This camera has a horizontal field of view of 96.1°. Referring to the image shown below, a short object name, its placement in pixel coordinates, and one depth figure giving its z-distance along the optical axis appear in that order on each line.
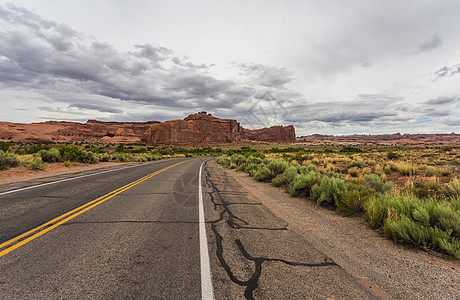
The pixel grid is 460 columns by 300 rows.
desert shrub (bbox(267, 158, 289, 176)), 11.96
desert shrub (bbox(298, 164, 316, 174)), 10.79
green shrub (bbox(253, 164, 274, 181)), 11.68
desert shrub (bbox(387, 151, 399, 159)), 21.94
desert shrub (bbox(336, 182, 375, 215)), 5.71
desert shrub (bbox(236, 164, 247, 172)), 16.53
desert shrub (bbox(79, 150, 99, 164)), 18.53
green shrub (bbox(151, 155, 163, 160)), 31.77
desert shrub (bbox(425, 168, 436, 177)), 10.28
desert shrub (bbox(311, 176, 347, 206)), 6.39
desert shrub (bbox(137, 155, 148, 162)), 27.00
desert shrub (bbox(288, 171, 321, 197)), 7.90
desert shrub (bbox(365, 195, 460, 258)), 3.61
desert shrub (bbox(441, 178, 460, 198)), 5.87
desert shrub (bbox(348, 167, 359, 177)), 12.21
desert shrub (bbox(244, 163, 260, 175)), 14.77
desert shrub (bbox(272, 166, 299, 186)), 9.82
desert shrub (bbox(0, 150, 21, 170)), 12.11
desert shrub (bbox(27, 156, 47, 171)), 13.02
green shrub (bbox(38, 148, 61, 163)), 16.00
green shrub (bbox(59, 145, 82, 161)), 17.38
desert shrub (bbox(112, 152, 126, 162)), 24.67
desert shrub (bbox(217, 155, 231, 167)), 21.31
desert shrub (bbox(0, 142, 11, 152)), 17.92
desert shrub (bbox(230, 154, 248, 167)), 20.48
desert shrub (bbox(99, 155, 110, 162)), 22.37
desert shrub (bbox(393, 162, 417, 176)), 10.95
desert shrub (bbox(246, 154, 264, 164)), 17.67
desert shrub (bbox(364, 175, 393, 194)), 7.29
